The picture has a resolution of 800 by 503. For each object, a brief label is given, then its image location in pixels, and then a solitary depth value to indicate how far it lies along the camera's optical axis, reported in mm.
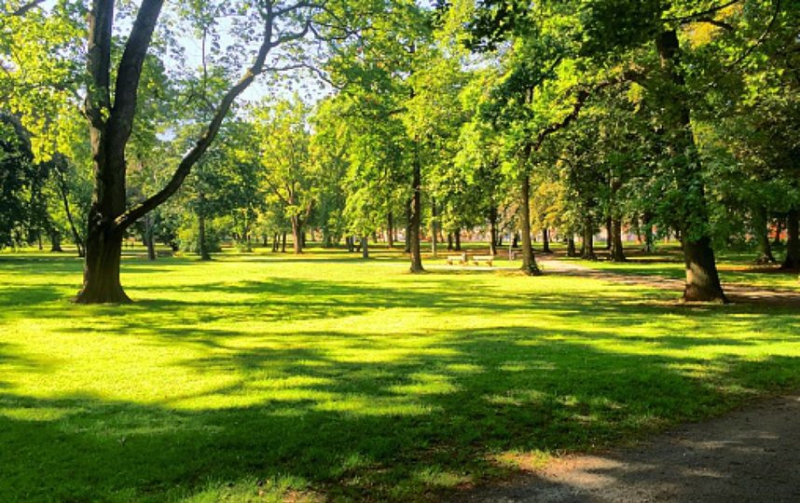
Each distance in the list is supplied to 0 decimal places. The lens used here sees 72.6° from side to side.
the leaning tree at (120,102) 15562
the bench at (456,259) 37688
